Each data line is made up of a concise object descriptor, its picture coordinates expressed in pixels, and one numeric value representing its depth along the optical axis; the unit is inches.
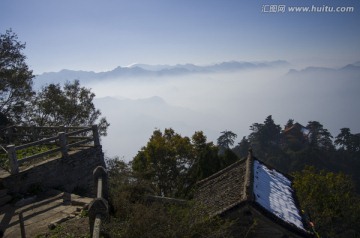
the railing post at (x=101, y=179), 343.4
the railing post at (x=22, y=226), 277.0
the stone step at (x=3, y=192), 405.1
